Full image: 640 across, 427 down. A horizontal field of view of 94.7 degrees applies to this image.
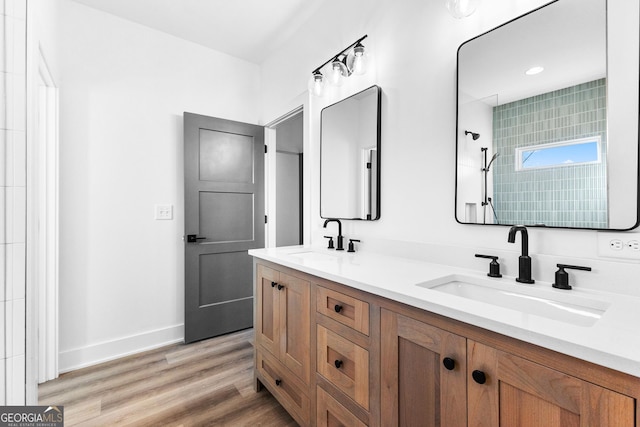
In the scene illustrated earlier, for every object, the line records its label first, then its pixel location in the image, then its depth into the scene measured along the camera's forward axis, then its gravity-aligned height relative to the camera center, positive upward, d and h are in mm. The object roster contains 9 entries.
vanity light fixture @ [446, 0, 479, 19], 1227 +860
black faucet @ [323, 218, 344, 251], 1960 -181
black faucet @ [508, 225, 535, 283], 1067 -181
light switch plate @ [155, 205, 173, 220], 2562 +1
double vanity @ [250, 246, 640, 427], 604 -373
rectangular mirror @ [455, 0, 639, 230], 942 +341
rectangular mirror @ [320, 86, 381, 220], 1786 +371
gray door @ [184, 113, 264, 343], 2586 -71
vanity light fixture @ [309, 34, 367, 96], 1776 +941
